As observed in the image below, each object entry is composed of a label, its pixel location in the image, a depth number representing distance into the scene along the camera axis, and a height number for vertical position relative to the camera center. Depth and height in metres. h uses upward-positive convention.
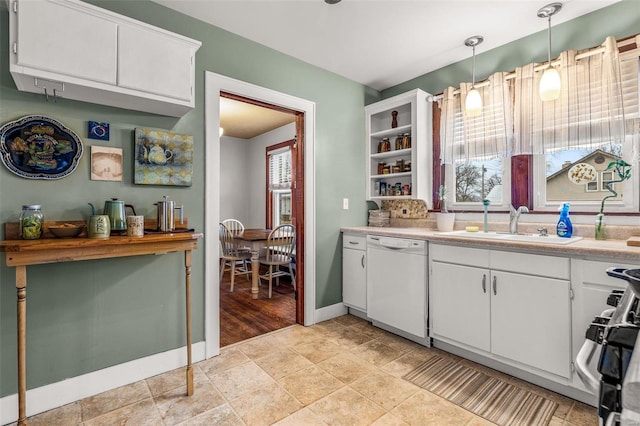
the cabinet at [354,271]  3.14 -0.59
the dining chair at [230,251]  4.30 -0.51
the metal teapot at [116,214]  1.90 +0.00
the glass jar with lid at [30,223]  1.66 -0.04
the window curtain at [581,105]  2.09 +0.76
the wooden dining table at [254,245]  4.08 -0.41
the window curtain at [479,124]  2.61 +0.78
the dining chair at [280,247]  4.11 -0.45
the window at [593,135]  2.09 +0.54
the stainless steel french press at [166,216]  2.04 -0.01
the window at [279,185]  5.61 +0.51
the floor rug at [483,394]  1.77 -1.12
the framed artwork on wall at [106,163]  1.96 +0.32
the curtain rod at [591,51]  2.08 +1.10
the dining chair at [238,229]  4.45 -0.27
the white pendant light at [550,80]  2.14 +0.89
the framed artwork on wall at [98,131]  1.95 +0.52
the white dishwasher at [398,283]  2.59 -0.61
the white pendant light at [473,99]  2.60 +0.93
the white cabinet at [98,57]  1.56 +0.86
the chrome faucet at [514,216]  2.53 -0.03
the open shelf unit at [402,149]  3.09 +0.67
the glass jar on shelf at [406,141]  3.25 +0.74
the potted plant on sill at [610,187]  2.14 +0.18
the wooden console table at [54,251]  1.48 -0.19
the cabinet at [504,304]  1.90 -0.62
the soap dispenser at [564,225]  2.28 -0.09
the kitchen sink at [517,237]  2.06 -0.18
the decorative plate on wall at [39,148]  1.72 +0.38
